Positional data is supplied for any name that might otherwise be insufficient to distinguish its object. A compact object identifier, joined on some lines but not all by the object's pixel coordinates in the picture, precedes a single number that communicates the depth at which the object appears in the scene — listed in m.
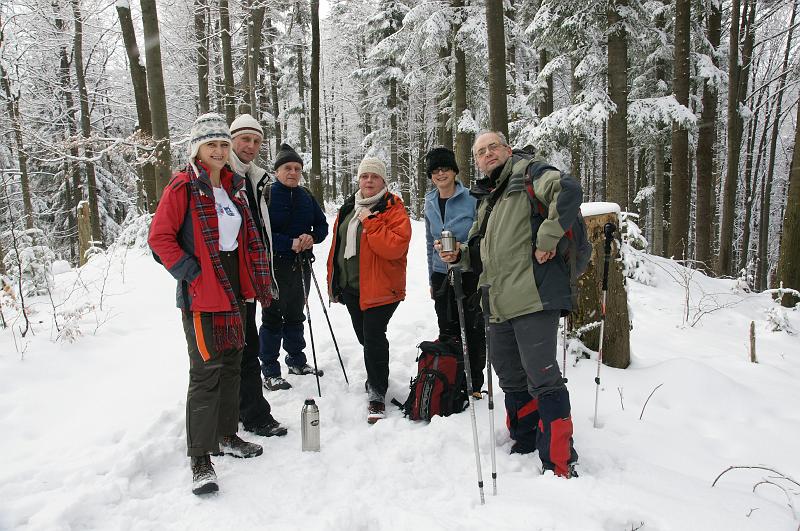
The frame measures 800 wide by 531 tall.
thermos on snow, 3.50
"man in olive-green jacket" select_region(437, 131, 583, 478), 2.93
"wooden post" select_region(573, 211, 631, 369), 4.90
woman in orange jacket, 4.04
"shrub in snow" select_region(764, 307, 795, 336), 7.05
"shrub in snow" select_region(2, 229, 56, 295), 6.81
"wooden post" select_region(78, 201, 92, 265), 11.28
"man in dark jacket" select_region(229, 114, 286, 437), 3.74
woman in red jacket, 2.95
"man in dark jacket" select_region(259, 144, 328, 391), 4.42
